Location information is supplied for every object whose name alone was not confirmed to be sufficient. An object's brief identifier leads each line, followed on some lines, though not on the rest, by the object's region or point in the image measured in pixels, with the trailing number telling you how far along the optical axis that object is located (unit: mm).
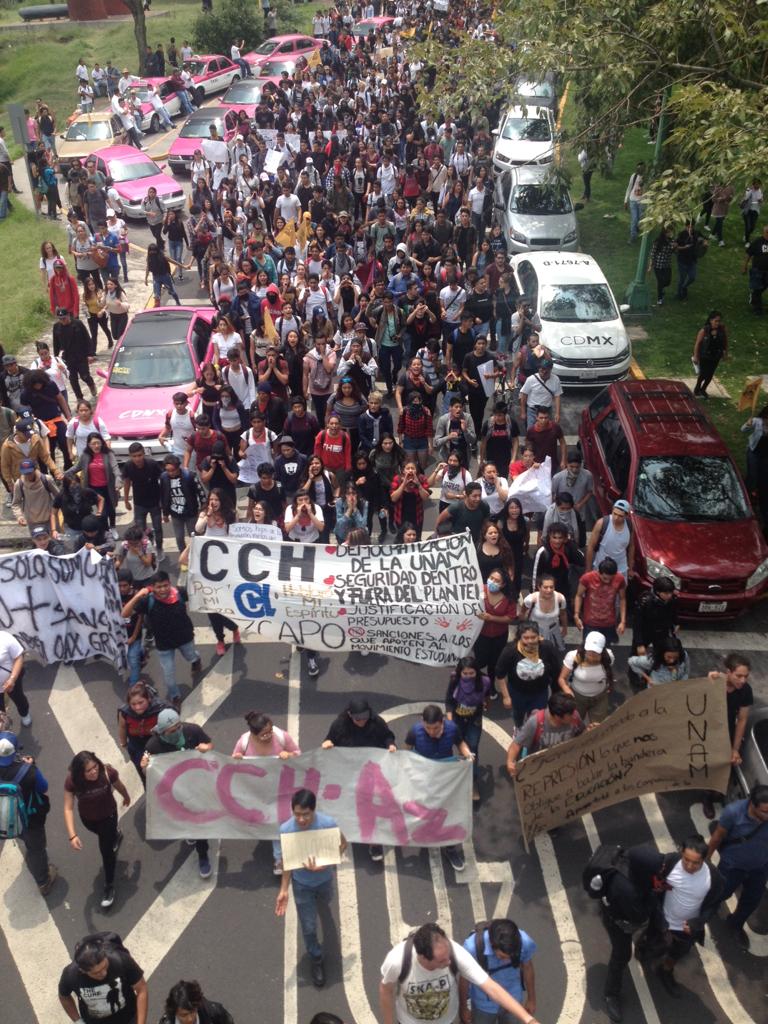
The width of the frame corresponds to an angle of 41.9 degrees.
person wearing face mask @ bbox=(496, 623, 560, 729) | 8359
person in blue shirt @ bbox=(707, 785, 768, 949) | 7016
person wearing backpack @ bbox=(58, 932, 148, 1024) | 5848
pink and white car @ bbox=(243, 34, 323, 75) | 40781
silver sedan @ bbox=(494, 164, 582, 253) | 19703
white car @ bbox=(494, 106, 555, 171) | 23047
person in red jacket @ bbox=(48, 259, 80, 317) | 16344
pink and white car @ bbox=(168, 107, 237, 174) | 28775
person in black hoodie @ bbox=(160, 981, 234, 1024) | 5555
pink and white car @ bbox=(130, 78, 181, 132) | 35188
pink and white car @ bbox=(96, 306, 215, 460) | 13766
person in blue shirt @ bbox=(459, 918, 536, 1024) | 5816
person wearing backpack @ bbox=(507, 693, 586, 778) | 7797
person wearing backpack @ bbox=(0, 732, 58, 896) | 7301
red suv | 10508
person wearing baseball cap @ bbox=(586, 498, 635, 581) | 9984
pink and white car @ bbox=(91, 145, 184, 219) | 25453
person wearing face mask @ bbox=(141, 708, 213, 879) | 7730
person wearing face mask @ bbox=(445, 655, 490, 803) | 8133
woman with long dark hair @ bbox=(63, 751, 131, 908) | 7312
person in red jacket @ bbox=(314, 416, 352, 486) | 11625
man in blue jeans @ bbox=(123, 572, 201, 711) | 9172
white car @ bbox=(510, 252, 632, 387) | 16031
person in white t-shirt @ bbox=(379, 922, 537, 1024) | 5648
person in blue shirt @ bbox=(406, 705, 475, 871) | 7727
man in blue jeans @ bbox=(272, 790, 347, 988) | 6680
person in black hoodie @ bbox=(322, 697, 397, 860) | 7855
